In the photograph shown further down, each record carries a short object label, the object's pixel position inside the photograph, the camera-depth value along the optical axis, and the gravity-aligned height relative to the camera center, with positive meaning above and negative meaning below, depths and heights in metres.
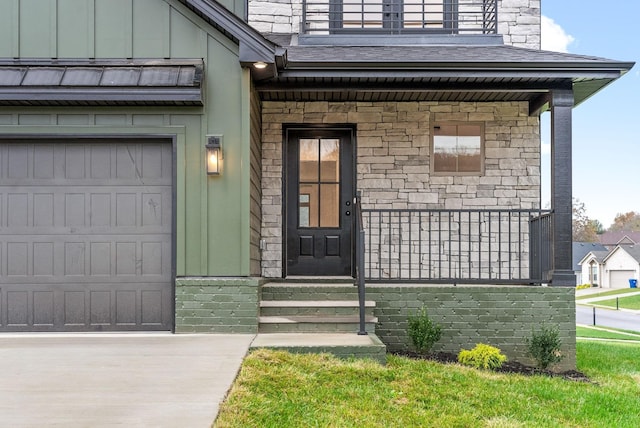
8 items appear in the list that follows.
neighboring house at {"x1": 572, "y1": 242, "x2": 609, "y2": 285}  57.82 -4.06
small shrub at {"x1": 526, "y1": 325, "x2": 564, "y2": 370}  5.77 -1.32
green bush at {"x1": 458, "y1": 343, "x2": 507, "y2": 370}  5.61 -1.39
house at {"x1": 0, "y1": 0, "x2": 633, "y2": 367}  5.72 +0.46
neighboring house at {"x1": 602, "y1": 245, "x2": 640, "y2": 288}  51.97 -4.50
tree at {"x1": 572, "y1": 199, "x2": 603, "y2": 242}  54.44 -0.71
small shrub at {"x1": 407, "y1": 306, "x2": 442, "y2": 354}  5.86 -1.18
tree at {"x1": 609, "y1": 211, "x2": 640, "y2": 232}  65.38 -0.39
